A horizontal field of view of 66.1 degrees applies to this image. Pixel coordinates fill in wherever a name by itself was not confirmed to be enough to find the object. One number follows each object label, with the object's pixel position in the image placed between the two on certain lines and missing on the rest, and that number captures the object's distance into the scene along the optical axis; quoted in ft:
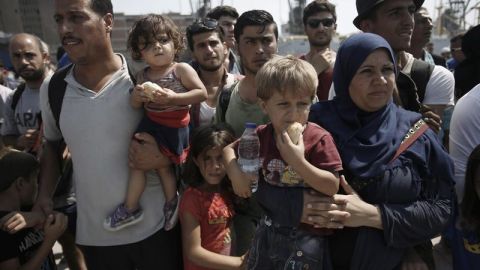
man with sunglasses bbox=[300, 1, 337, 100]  12.67
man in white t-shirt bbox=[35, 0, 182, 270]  6.48
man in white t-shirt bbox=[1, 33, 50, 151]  10.86
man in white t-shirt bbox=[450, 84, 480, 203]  6.23
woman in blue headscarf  4.98
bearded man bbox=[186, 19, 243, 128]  9.86
